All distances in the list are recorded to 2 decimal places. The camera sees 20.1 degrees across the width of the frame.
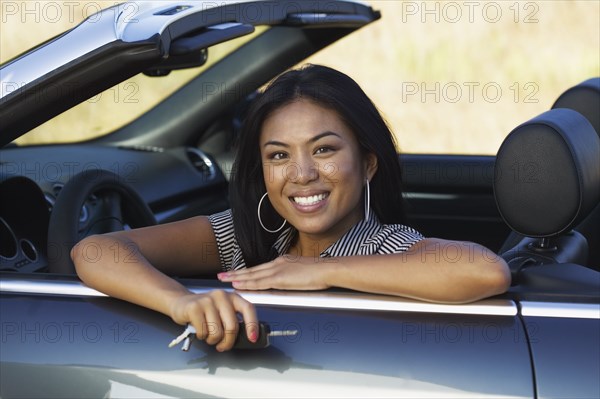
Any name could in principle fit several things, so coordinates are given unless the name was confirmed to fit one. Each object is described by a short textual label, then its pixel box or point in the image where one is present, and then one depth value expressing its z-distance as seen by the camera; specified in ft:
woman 6.90
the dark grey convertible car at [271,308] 6.67
